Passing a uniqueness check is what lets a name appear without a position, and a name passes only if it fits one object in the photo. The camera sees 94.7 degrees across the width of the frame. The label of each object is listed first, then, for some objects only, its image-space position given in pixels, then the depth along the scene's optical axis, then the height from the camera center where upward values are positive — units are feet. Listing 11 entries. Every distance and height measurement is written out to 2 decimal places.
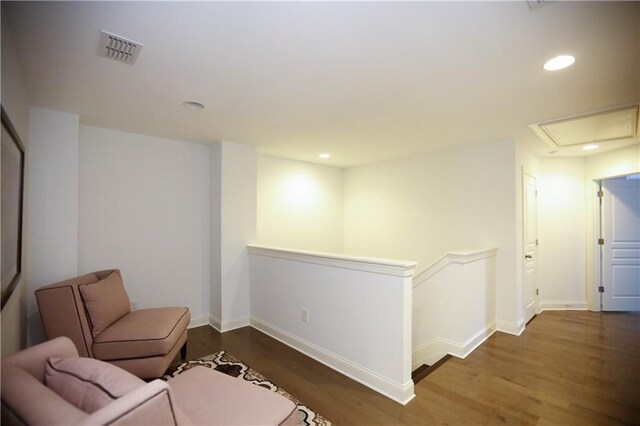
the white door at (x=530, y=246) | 12.40 -1.29
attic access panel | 8.86 +3.05
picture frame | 5.04 +0.23
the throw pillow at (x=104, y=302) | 7.38 -2.27
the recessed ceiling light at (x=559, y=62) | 5.86 +3.15
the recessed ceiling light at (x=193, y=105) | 8.11 +3.11
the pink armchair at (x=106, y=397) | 2.73 -1.87
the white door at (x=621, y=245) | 14.16 -1.37
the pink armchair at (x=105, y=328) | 6.99 -2.86
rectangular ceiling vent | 5.24 +3.15
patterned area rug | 6.51 -4.48
